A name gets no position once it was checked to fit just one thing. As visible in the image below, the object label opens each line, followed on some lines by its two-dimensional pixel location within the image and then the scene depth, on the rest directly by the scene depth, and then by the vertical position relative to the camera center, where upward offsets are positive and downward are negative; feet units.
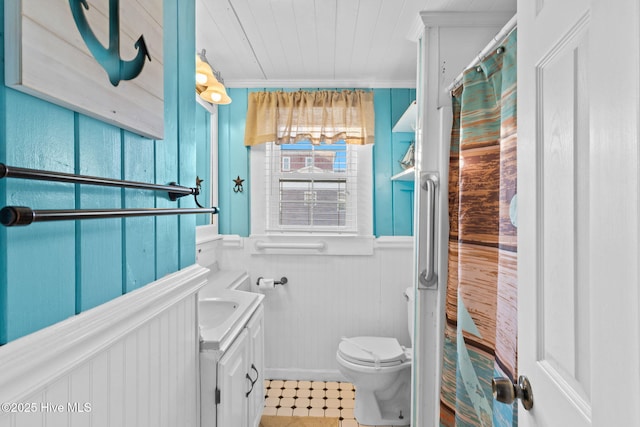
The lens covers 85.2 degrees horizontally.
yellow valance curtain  8.34 +2.31
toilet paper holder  8.46 -1.67
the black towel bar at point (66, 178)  1.62 +0.20
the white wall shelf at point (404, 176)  7.19 +0.83
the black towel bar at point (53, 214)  1.60 -0.01
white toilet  6.73 -3.30
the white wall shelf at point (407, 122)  6.80 +2.01
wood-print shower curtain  3.35 -0.28
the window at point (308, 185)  8.59 +0.70
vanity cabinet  4.25 -2.29
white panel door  1.39 +0.01
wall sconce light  5.57 +2.15
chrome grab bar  5.22 -0.30
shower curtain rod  3.45 +1.88
